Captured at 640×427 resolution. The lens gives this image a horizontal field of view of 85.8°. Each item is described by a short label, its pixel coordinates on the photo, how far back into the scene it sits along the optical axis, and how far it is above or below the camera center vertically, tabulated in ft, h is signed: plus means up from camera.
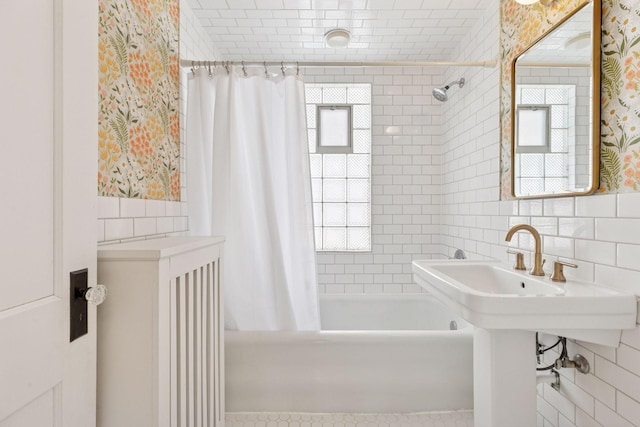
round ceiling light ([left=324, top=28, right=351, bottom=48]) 7.88 +4.02
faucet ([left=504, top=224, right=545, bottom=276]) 4.75 -0.54
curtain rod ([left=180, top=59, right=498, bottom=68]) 6.48 +2.86
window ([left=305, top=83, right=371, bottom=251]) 10.24 +1.41
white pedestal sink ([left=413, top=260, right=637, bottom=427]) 3.69 -1.16
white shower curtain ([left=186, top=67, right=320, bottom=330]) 6.28 +0.38
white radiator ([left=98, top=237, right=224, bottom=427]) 3.12 -1.17
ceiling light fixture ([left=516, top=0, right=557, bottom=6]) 4.95 +3.04
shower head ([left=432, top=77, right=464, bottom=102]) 8.46 +2.92
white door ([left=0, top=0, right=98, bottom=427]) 2.08 +0.04
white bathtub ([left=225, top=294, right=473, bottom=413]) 5.90 -2.77
